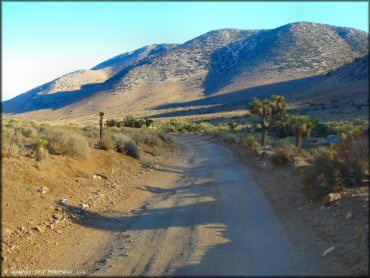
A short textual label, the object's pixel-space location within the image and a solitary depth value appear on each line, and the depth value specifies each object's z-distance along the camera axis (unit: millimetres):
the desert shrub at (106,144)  21422
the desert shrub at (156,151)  26912
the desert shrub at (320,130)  35875
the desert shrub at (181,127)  60938
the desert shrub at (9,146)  13688
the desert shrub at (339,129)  31666
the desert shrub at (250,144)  25573
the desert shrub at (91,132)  25622
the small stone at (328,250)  7440
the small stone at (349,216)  8961
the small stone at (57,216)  11156
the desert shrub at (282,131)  38806
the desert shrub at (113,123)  47622
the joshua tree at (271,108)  30031
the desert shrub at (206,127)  58194
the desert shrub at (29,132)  18084
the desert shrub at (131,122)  48719
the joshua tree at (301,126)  22984
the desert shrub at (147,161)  21781
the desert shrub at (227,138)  35438
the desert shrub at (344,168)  11383
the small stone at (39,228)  10188
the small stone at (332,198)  10586
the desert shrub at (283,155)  18094
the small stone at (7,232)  9566
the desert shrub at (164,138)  34969
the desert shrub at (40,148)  14664
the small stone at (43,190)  12328
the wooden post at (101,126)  21964
